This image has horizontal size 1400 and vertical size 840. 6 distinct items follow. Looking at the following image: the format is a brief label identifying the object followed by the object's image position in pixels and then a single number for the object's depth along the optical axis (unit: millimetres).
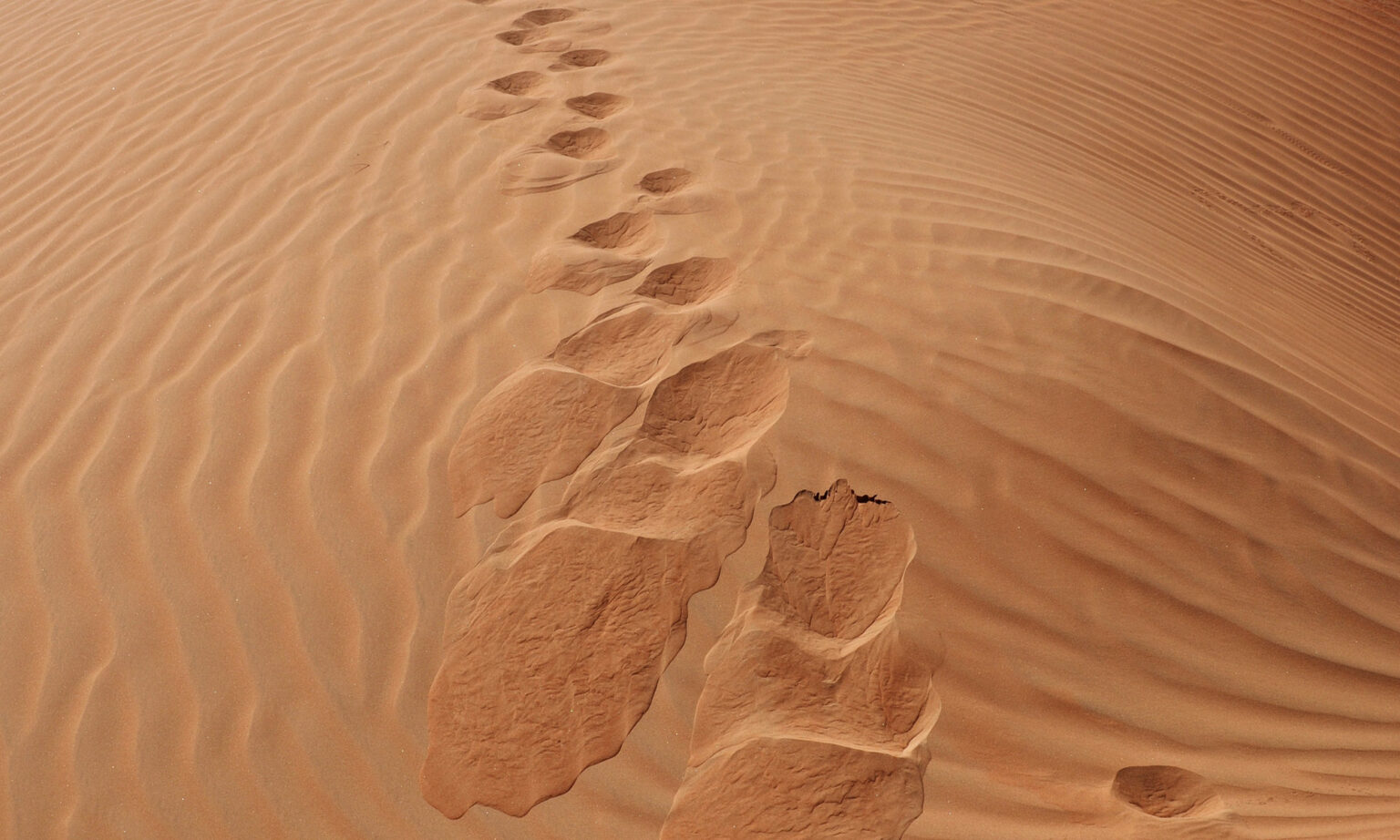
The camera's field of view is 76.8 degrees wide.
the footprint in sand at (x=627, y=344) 2631
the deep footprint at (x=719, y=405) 2430
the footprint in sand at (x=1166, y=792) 1905
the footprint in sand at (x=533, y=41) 4785
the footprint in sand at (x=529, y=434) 2369
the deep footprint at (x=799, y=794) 1813
